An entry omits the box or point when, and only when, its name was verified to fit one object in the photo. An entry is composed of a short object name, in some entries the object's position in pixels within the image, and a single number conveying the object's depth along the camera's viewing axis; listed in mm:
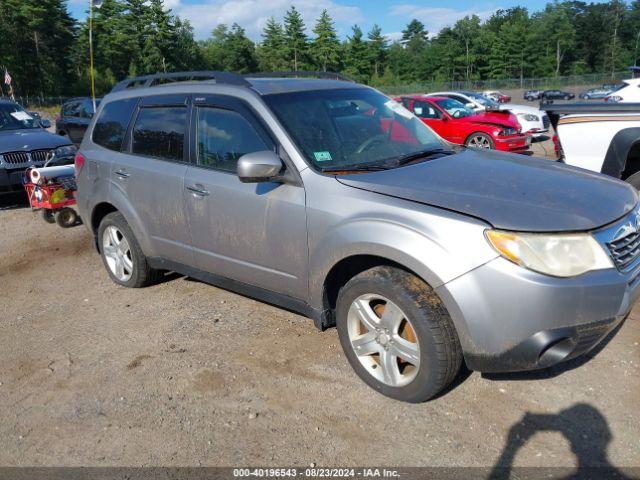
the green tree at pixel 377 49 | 90750
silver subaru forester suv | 2795
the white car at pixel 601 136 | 5715
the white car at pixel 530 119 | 15344
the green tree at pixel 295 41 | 84250
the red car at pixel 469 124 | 12828
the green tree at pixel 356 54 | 88438
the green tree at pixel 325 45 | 83688
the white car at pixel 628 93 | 13109
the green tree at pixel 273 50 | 84812
